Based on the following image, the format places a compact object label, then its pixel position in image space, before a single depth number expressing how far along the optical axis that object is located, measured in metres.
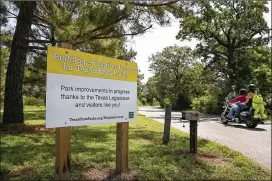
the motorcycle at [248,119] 11.20
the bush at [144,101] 78.70
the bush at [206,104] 24.93
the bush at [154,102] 74.80
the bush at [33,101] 17.70
